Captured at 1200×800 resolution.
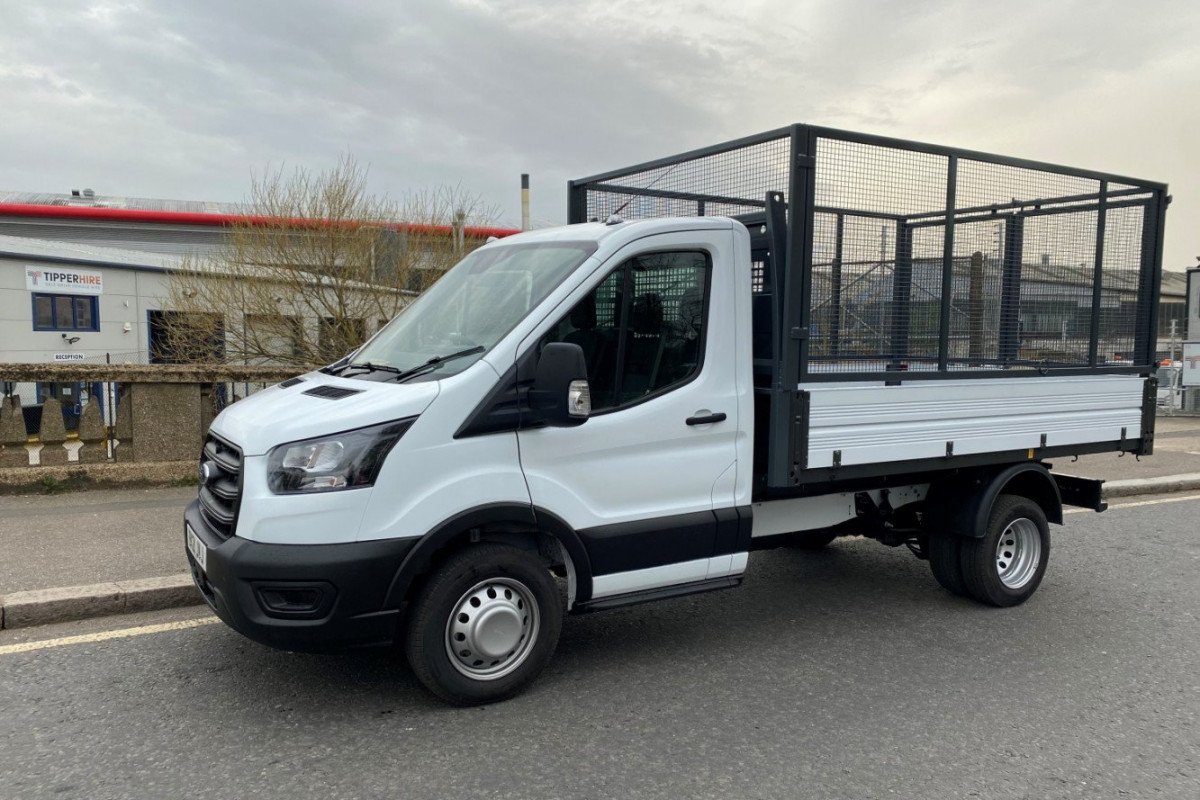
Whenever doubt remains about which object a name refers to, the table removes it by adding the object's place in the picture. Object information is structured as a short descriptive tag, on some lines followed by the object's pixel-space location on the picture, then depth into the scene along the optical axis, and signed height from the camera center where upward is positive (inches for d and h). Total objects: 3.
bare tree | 611.2 +31.4
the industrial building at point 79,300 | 900.6 +27.6
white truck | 144.3 -15.6
